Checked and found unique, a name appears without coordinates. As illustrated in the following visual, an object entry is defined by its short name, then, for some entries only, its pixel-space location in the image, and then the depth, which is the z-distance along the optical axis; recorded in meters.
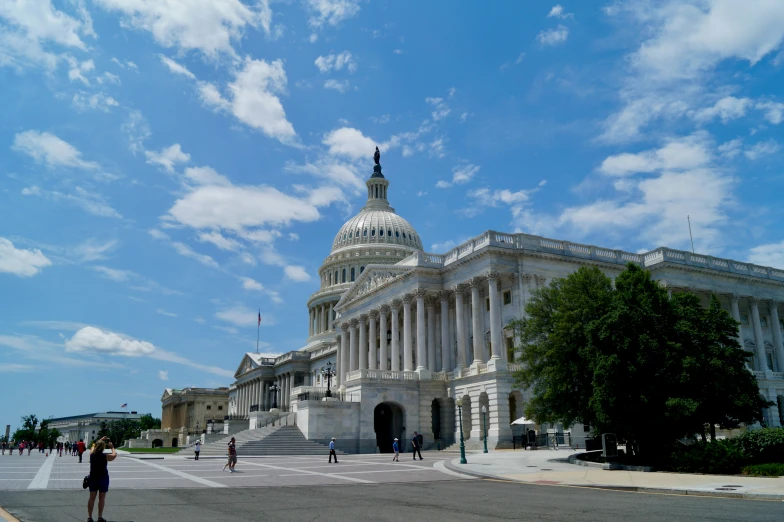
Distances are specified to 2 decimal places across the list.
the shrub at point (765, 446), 26.45
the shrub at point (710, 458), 25.38
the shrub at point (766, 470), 23.83
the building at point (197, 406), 154.75
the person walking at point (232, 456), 32.50
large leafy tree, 30.00
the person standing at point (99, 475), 14.33
